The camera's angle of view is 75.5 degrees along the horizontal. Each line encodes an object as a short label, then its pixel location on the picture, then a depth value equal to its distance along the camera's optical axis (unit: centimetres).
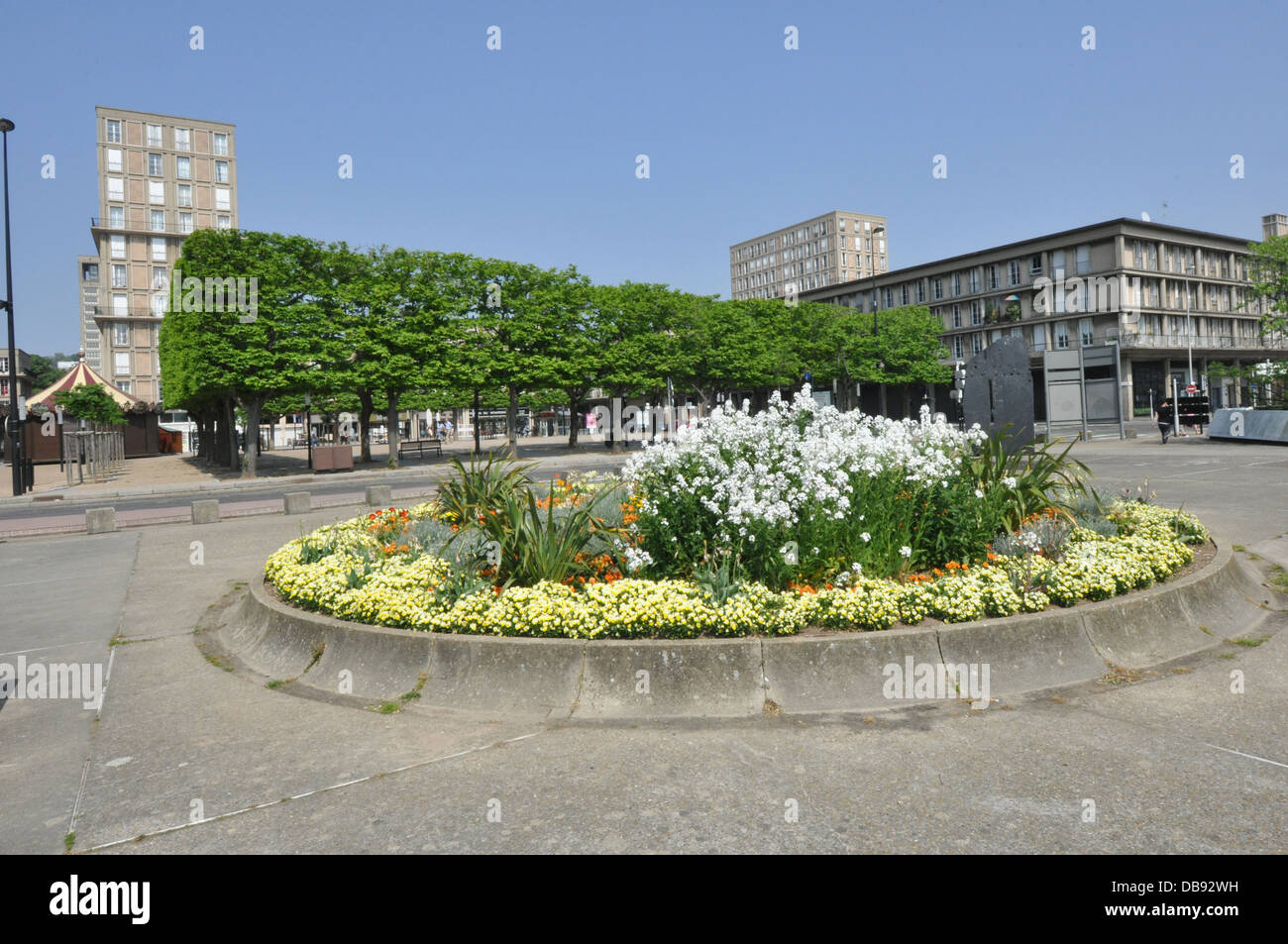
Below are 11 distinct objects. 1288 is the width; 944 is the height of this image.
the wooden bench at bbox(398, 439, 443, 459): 4313
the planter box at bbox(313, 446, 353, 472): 3391
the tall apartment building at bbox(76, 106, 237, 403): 8538
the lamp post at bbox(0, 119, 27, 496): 2625
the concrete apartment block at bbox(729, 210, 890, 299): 14583
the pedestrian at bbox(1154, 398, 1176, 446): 3253
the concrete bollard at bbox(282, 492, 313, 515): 1741
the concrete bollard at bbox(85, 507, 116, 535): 1617
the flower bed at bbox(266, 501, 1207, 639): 540
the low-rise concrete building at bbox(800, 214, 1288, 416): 7288
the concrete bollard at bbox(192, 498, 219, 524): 1672
